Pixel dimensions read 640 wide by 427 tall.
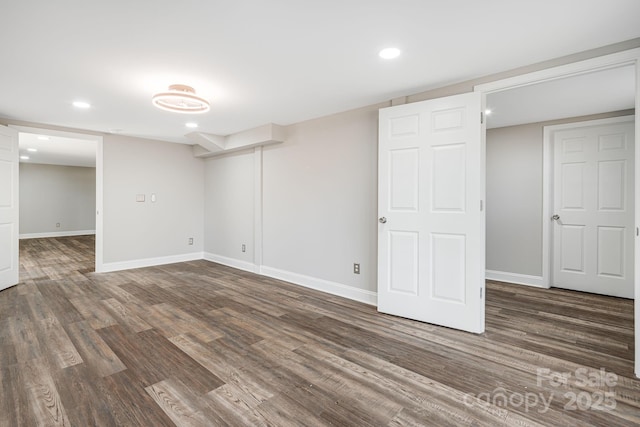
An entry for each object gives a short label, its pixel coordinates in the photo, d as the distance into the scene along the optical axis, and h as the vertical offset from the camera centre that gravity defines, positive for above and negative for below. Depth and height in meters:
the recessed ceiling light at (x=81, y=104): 3.45 +1.21
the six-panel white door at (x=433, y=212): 2.71 +0.00
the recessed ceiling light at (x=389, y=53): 2.25 +1.18
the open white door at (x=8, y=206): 3.93 +0.05
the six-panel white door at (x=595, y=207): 3.72 +0.07
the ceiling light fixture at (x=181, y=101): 2.84 +1.06
